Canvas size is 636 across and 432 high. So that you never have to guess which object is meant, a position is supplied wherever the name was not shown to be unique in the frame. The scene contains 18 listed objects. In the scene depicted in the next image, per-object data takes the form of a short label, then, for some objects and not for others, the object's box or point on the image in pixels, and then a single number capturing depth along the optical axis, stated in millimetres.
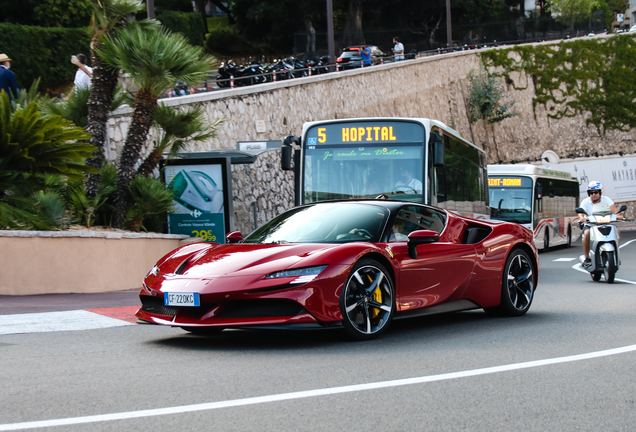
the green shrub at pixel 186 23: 45875
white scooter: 13648
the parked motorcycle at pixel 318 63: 37575
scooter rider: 13992
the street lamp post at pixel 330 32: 32906
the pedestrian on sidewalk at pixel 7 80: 13368
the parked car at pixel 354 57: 39156
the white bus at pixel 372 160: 13656
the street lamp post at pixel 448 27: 52653
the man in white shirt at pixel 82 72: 17117
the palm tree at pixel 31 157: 10945
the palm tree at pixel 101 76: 13938
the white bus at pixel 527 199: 26375
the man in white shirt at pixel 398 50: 44725
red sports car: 6340
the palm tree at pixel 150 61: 13281
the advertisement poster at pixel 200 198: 15758
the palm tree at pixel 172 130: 14375
